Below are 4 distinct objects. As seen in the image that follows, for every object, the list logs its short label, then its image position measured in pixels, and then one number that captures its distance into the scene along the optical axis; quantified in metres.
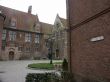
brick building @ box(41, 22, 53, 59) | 23.85
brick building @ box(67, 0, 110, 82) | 3.80
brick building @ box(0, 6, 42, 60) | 19.99
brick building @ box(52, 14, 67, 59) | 22.31
